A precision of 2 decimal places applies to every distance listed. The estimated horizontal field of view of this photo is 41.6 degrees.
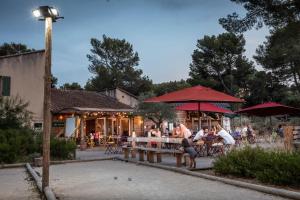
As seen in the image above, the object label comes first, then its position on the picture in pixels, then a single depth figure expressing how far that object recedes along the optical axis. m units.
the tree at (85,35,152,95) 56.38
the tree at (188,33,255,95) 52.12
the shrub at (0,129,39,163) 15.88
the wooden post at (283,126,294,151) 11.93
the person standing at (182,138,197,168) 12.08
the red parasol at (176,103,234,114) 18.02
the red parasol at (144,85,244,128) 14.21
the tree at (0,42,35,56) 47.94
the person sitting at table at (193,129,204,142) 16.09
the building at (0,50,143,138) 25.39
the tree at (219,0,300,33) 13.56
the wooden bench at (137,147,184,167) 12.64
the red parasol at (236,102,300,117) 19.69
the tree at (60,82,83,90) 67.12
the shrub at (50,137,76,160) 17.31
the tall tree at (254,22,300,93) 40.96
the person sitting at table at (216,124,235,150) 14.73
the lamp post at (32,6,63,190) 8.62
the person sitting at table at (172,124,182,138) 14.94
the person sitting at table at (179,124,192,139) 14.00
